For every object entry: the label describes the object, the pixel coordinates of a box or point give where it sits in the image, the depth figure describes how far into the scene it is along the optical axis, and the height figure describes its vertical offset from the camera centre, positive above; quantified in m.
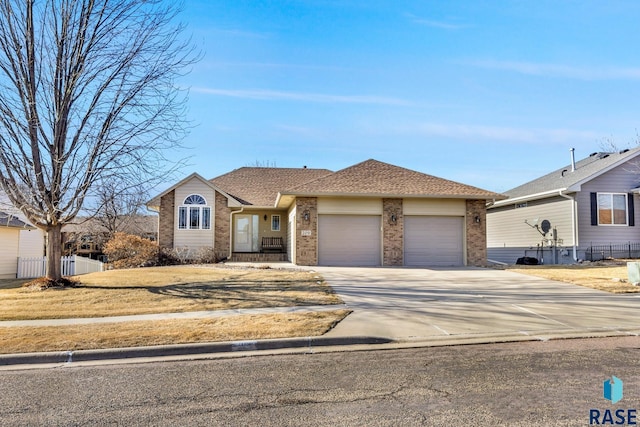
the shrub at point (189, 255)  21.17 -0.96
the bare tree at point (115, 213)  12.88 +1.28
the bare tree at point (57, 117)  11.97 +3.28
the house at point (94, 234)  38.44 +0.19
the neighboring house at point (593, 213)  21.14 +1.02
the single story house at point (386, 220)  19.12 +0.66
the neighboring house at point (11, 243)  21.59 -0.32
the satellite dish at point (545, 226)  22.56 +0.41
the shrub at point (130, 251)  20.09 -0.69
